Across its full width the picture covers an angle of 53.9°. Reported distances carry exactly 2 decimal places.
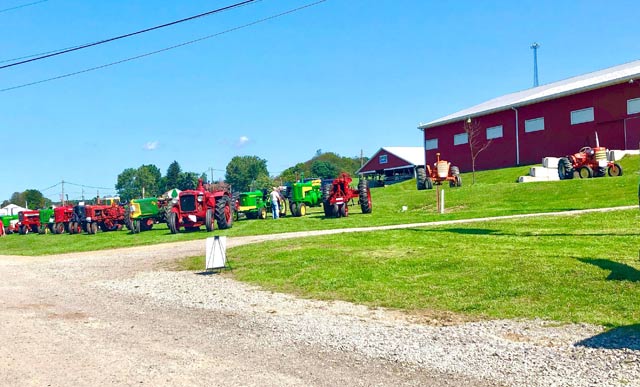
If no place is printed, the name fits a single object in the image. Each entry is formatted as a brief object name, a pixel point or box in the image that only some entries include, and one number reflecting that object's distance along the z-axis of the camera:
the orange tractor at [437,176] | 32.28
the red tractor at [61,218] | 41.31
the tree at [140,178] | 115.84
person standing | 31.45
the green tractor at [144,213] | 31.47
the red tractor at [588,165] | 30.16
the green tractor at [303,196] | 31.08
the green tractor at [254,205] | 33.41
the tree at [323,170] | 108.51
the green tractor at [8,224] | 51.47
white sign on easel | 13.56
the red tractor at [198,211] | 26.48
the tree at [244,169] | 113.44
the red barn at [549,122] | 36.88
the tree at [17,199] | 116.83
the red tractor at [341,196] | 26.78
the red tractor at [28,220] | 46.97
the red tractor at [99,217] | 35.89
